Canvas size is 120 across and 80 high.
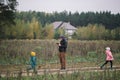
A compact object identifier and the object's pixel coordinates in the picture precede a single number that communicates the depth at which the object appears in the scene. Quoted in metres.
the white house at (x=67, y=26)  136.88
